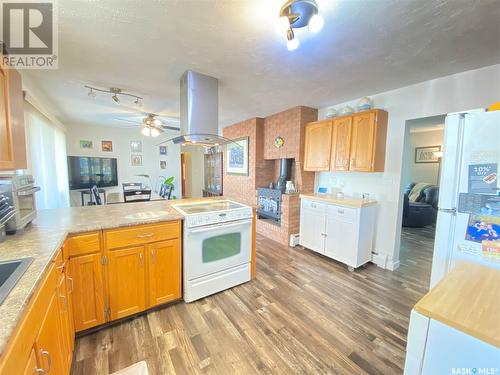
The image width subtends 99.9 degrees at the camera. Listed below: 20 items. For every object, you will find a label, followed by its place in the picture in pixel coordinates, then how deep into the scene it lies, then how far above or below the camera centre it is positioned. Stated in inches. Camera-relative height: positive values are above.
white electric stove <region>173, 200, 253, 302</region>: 80.8 -32.0
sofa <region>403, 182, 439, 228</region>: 179.8 -31.3
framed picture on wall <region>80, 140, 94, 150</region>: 205.2 +21.8
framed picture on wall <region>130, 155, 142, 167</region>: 231.1 +8.4
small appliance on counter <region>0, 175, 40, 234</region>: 52.3 -8.9
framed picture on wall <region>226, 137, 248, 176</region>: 184.2 +10.8
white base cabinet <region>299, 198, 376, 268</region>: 107.3 -32.1
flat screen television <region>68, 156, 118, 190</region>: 185.2 -4.9
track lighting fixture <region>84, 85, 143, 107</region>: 110.1 +40.9
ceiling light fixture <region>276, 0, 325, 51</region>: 45.3 +34.9
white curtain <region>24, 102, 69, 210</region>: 112.8 +4.7
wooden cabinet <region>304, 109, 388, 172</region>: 108.4 +16.9
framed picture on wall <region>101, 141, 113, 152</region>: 214.8 +21.7
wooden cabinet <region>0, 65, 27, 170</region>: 49.8 +11.0
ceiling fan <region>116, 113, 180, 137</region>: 154.8 +31.0
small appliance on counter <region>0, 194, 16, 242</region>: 49.7 -11.7
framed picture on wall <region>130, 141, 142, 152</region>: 230.8 +23.9
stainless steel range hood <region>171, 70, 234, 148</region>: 89.7 +26.4
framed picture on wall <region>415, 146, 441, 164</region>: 212.5 +21.1
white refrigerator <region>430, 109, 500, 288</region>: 50.8 -4.5
